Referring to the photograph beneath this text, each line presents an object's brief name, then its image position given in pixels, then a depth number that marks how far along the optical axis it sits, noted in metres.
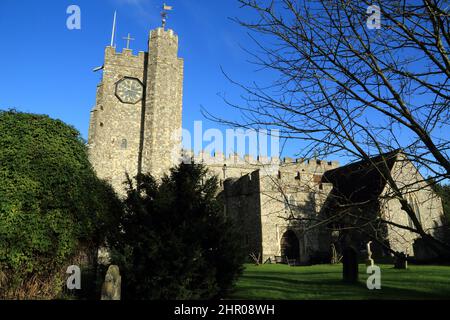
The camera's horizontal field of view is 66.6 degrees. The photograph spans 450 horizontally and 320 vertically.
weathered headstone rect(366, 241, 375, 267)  14.06
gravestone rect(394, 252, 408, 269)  14.66
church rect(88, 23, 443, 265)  22.86
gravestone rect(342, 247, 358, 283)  11.55
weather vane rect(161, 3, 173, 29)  25.58
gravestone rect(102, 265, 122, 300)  7.27
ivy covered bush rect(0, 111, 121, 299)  7.87
